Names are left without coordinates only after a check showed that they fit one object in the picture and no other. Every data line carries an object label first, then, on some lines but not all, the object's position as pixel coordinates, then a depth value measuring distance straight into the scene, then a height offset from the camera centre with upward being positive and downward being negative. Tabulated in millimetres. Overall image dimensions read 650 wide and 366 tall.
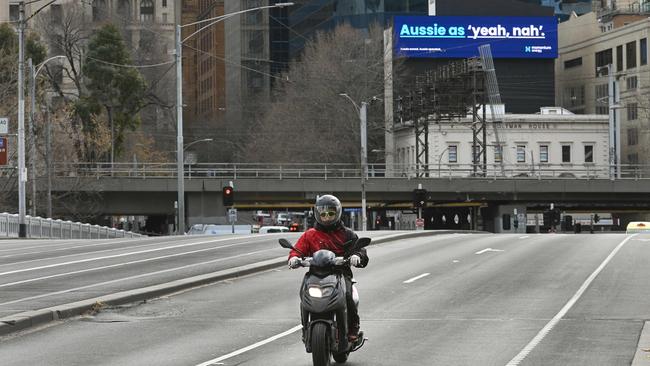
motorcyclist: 12570 -541
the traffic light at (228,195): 65188 -330
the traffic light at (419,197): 65438 -573
